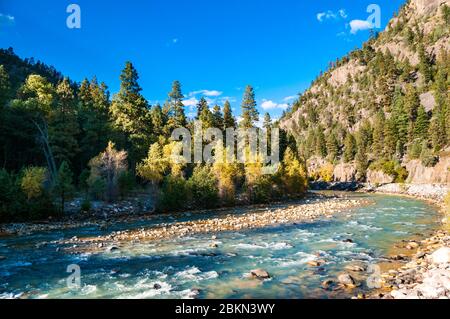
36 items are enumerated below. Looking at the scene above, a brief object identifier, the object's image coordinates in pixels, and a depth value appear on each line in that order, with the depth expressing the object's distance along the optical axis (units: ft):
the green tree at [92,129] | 190.70
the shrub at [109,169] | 149.50
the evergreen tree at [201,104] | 267.63
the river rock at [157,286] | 48.58
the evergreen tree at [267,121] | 291.17
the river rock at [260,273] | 53.11
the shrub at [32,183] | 117.19
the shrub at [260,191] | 174.02
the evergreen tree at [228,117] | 254.47
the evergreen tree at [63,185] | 126.41
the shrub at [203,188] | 151.23
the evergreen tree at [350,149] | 390.42
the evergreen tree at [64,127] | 169.48
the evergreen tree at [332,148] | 433.89
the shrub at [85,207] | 130.72
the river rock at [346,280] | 48.79
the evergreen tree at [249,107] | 266.57
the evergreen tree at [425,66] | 449.06
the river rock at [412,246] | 70.74
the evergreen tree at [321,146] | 454.81
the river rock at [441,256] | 54.90
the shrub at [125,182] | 157.19
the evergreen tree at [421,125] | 319.35
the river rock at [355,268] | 55.72
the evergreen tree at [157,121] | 226.38
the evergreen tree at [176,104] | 239.36
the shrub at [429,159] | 272.31
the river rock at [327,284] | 47.96
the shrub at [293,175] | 199.93
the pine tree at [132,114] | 197.88
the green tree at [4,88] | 164.45
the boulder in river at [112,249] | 72.74
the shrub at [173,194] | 141.59
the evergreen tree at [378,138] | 351.87
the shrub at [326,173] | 374.43
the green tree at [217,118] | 241.65
